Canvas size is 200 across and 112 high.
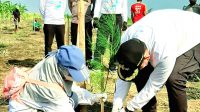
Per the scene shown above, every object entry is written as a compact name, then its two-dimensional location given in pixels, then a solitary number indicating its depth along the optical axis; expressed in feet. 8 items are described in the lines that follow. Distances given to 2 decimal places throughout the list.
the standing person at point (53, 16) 22.82
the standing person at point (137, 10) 32.94
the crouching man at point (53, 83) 11.48
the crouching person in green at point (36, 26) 66.80
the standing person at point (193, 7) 23.42
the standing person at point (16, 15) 64.82
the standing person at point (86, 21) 22.95
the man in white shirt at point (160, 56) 11.17
